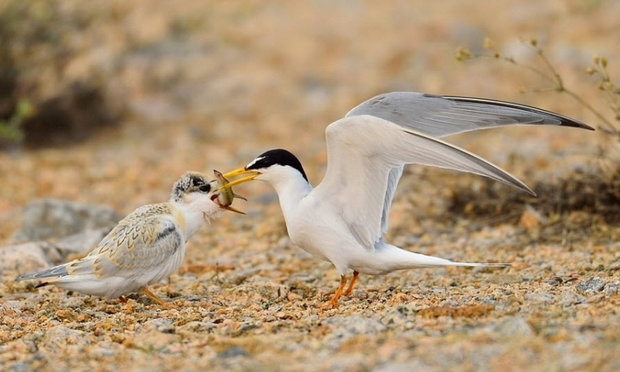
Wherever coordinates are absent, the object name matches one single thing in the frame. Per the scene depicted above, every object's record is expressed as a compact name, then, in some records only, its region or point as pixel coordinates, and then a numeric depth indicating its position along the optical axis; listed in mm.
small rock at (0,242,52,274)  12656
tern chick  10578
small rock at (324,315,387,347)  8437
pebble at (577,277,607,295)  9750
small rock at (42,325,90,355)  8891
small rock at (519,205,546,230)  13797
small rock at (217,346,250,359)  8062
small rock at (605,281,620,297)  9477
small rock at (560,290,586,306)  9227
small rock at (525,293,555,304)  9430
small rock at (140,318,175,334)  9278
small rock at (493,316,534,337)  8031
